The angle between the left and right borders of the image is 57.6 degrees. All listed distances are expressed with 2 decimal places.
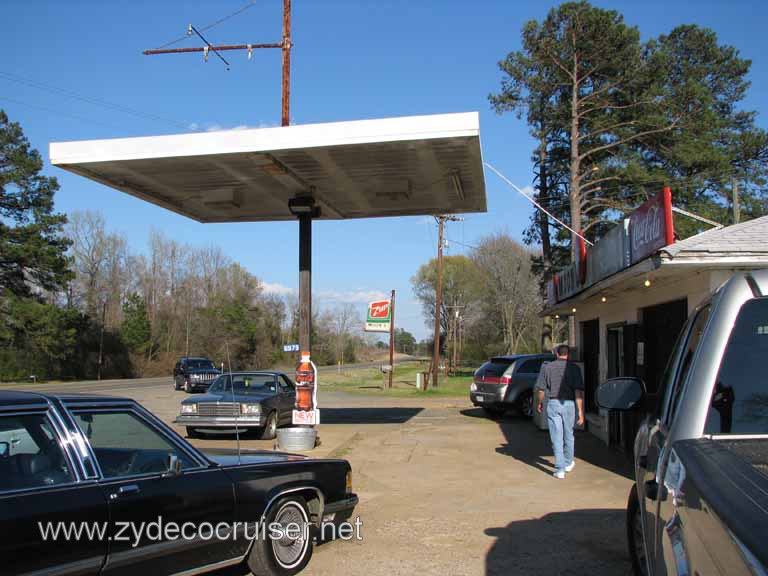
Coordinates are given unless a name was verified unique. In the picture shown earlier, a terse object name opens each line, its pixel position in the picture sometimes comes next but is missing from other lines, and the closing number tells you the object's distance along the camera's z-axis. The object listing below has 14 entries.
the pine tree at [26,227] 40.12
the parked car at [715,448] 1.82
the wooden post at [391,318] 42.22
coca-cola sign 8.45
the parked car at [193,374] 32.75
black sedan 3.68
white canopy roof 10.71
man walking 9.80
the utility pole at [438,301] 36.25
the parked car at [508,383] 17.94
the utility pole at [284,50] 13.46
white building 7.75
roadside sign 43.56
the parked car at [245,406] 14.14
